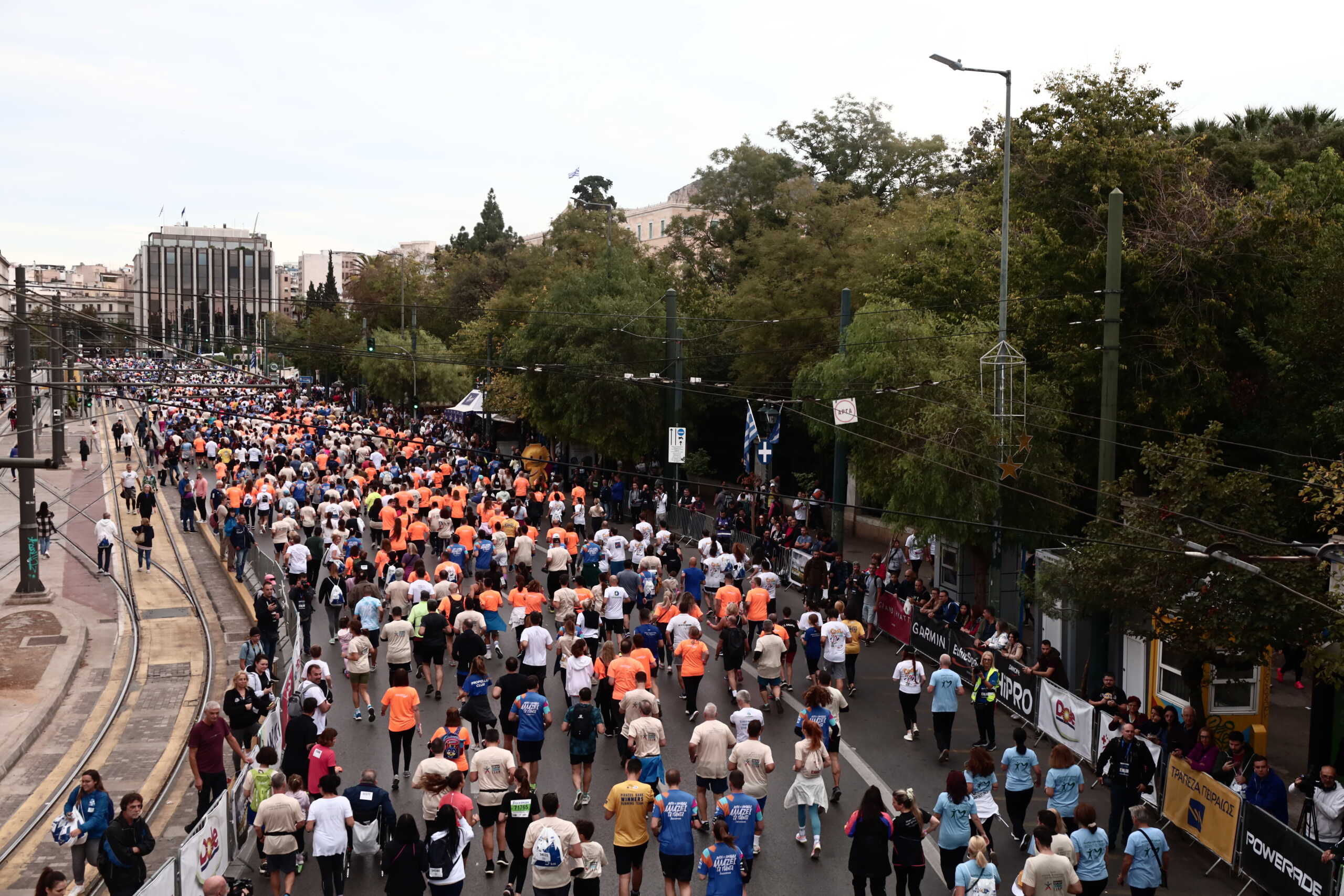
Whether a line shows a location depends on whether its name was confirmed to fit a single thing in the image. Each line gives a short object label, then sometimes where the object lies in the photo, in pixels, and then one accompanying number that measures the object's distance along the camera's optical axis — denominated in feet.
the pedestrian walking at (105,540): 92.02
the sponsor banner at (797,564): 85.66
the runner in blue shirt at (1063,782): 37.68
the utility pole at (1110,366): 54.39
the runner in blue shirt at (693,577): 67.41
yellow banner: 38.78
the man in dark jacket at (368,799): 35.55
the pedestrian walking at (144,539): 93.15
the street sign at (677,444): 106.83
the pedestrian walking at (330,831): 33.91
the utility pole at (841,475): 86.63
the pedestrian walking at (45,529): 97.25
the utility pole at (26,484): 83.76
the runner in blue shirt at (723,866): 31.50
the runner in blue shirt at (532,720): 42.19
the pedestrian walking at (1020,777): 39.32
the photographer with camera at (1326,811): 38.27
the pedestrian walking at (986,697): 48.52
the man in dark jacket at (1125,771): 39.88
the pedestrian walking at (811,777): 38.63
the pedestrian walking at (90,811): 35.76
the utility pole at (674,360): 109.50
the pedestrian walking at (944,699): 47.70
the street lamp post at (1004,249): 62.39
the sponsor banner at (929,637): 63.21
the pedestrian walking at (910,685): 51.01
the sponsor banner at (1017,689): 53.98
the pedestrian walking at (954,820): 34.47
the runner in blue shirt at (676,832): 33.53
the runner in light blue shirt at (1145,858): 33.94
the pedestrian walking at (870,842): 33.45
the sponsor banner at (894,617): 69.82
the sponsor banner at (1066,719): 49.34
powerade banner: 33.71
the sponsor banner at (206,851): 31.42
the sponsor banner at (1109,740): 43.98
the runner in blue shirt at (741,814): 34.47
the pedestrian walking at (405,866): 31.22
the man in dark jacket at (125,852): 33.42
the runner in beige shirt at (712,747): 39.29
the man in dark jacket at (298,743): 40.22
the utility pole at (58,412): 146.00
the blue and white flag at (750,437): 102.83
